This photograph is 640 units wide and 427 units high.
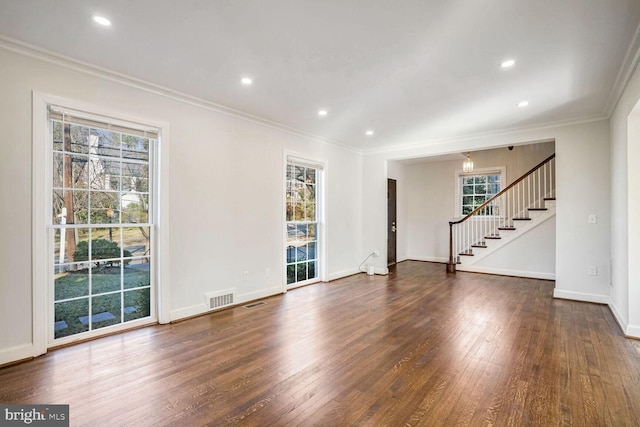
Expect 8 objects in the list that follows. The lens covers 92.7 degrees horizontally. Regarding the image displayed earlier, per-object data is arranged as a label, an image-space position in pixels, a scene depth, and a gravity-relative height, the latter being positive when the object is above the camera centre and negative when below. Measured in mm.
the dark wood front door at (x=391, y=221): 7469 -181
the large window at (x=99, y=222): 2934 -84
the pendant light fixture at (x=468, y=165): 6476 +1043
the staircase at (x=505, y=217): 6148 -74
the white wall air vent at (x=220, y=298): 3928 -1118
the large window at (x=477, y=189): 7336 +615
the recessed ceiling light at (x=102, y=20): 2216 +1428
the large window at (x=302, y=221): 5207 -126
